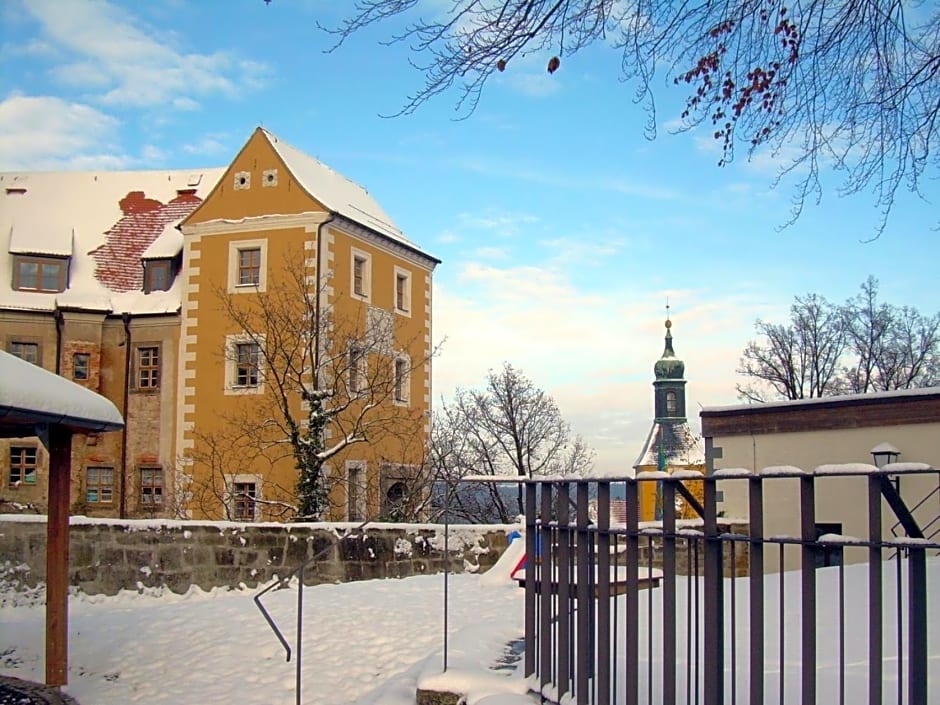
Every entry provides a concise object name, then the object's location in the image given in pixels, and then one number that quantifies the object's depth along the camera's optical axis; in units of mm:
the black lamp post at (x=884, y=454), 14473
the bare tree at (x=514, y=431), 36156
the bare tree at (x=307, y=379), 18578
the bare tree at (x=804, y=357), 40062
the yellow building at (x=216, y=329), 24219
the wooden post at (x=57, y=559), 9039
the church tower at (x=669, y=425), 52531
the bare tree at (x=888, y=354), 39281
